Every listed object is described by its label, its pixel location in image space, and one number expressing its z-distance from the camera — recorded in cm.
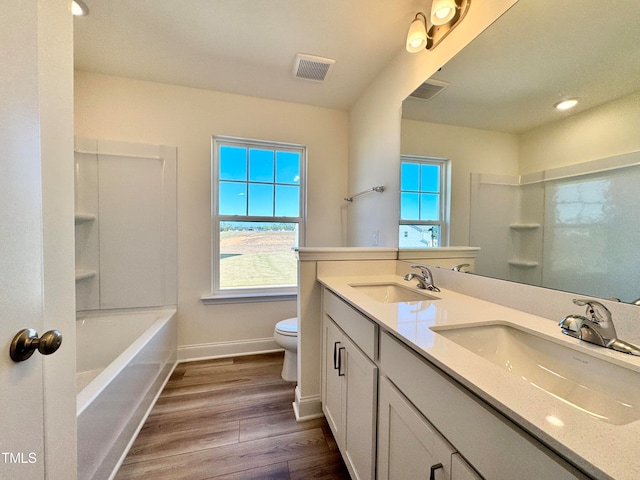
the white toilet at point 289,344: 183
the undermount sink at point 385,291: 141
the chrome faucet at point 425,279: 130
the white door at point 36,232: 51
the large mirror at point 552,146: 72
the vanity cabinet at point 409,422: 43
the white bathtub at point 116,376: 104
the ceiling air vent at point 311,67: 180
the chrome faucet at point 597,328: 62
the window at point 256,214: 234
